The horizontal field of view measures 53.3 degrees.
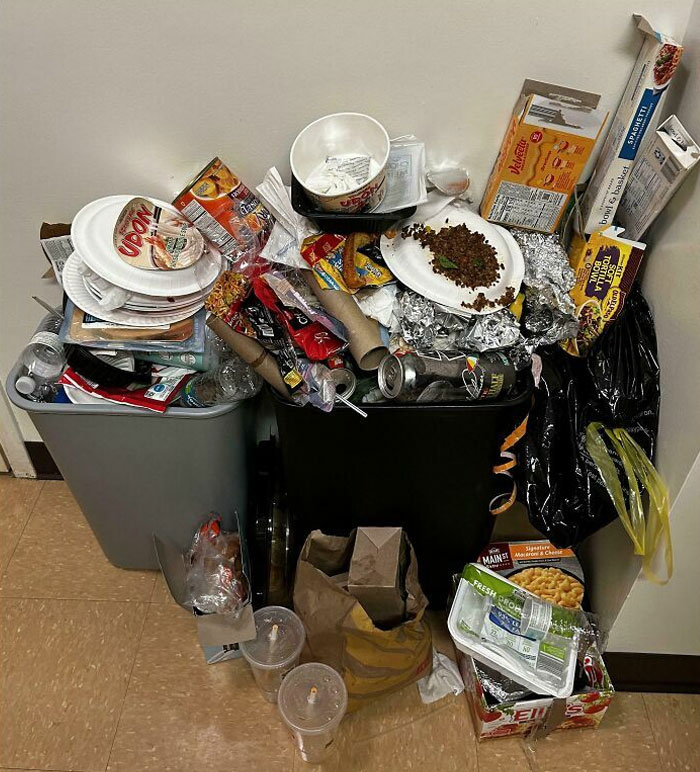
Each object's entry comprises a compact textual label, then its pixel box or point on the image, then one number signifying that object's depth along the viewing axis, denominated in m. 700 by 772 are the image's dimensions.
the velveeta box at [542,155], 1.09
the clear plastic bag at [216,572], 1.35
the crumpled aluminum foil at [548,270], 1.15
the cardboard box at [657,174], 1.04
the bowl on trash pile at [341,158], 1.09
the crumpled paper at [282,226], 1.14
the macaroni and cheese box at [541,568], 1.40
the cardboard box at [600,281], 1.15
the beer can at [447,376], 1.11
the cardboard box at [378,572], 1.24
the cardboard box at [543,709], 1.28
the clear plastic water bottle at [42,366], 1.26
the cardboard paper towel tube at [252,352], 1.13
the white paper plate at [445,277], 1.11
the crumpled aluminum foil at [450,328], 1.11
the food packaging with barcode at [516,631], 1.28
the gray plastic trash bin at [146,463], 1.27
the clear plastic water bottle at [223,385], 1.26
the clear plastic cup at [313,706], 1.26
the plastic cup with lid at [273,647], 1.33
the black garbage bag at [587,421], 1.15
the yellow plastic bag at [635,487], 1.14
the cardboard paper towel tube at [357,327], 1.10
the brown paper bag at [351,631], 1.23
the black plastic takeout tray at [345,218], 1.09
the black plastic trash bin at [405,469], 1.16
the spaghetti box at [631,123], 1.04
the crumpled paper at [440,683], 1.42
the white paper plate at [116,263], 1.14
